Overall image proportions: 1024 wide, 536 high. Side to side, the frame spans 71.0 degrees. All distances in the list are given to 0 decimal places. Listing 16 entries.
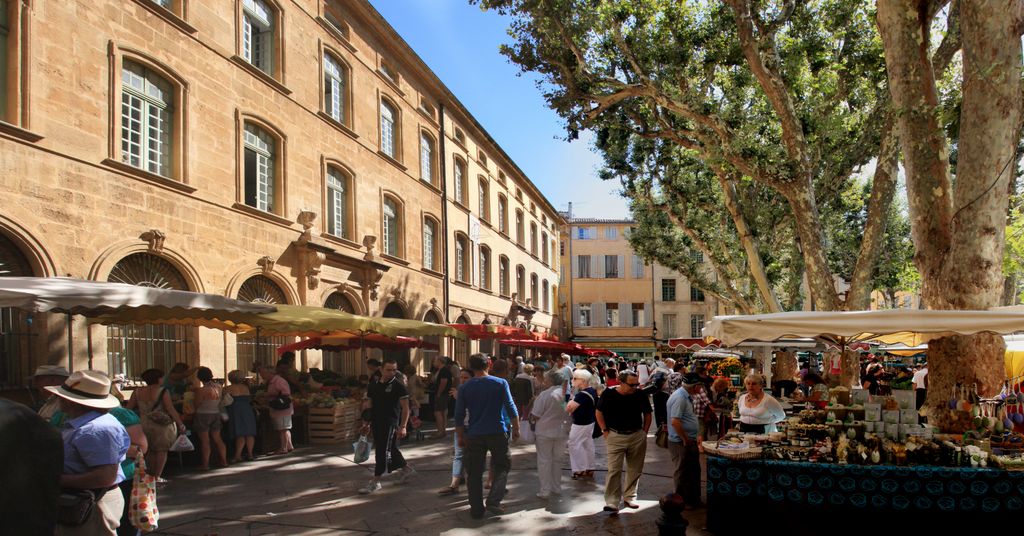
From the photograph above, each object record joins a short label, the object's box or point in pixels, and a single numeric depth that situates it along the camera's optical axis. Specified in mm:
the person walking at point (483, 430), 6938
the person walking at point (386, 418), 8344
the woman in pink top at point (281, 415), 11117
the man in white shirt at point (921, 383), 13606
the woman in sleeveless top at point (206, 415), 9836
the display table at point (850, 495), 5707
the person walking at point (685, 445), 7152
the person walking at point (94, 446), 4051
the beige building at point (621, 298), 50438
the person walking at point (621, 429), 7090
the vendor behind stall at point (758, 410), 7473
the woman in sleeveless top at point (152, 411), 8039
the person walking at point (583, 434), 8836
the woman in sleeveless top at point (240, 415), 10414
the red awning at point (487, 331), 17734
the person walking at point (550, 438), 7797
